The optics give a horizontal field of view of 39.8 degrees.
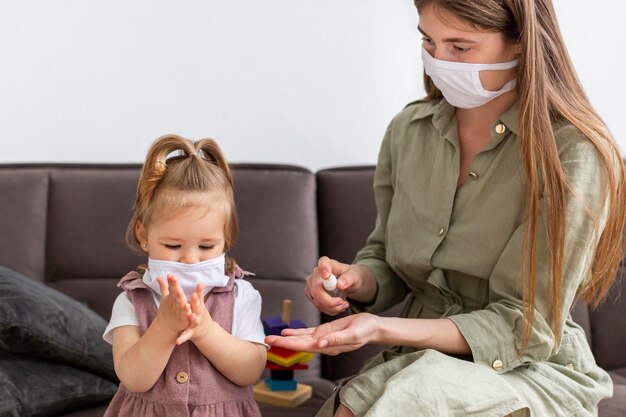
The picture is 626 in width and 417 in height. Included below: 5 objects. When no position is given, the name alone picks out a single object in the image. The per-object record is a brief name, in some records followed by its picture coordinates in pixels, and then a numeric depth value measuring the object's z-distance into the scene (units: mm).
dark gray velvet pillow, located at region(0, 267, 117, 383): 1968
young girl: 1588
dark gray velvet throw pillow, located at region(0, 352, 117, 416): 1918
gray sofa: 2348
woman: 1580
